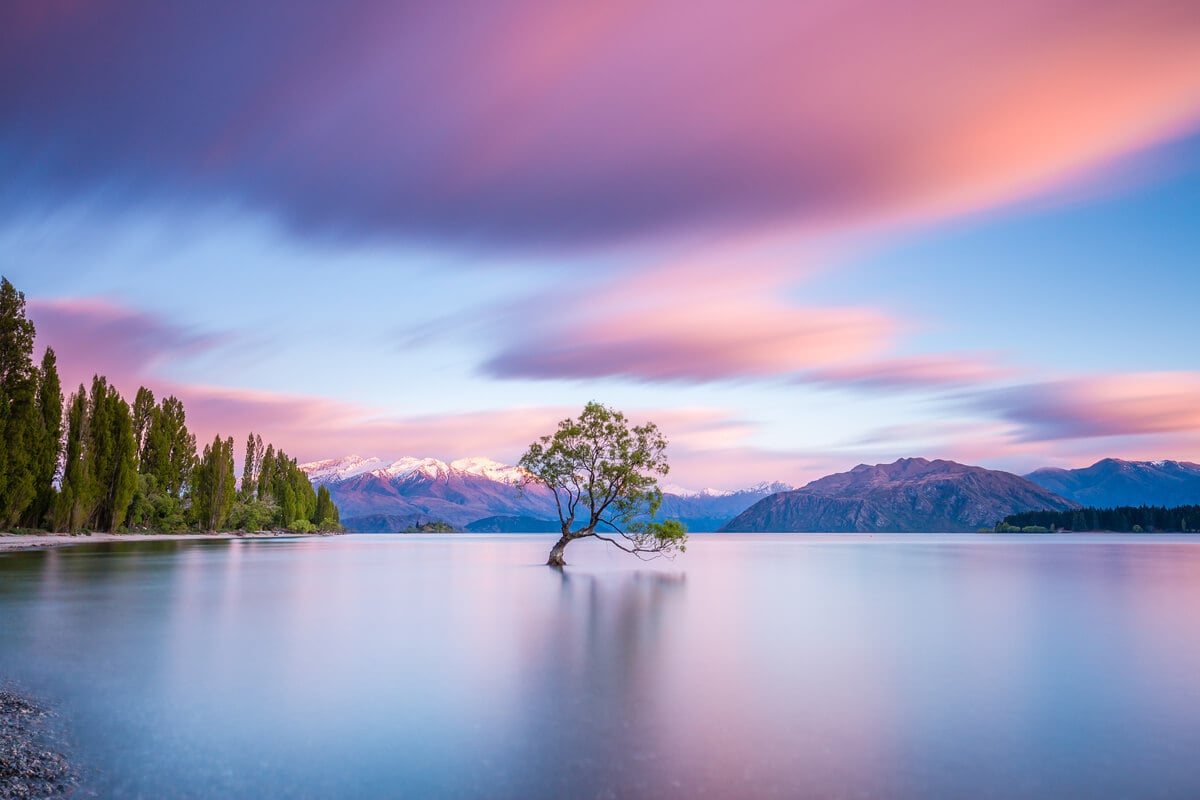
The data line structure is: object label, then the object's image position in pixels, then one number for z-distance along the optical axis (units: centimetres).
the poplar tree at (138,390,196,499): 10862
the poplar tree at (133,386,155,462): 10794
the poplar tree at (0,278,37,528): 6456
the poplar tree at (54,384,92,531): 7988
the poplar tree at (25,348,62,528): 7219
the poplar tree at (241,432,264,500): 15150
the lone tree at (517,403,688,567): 4622
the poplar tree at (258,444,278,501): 15075
